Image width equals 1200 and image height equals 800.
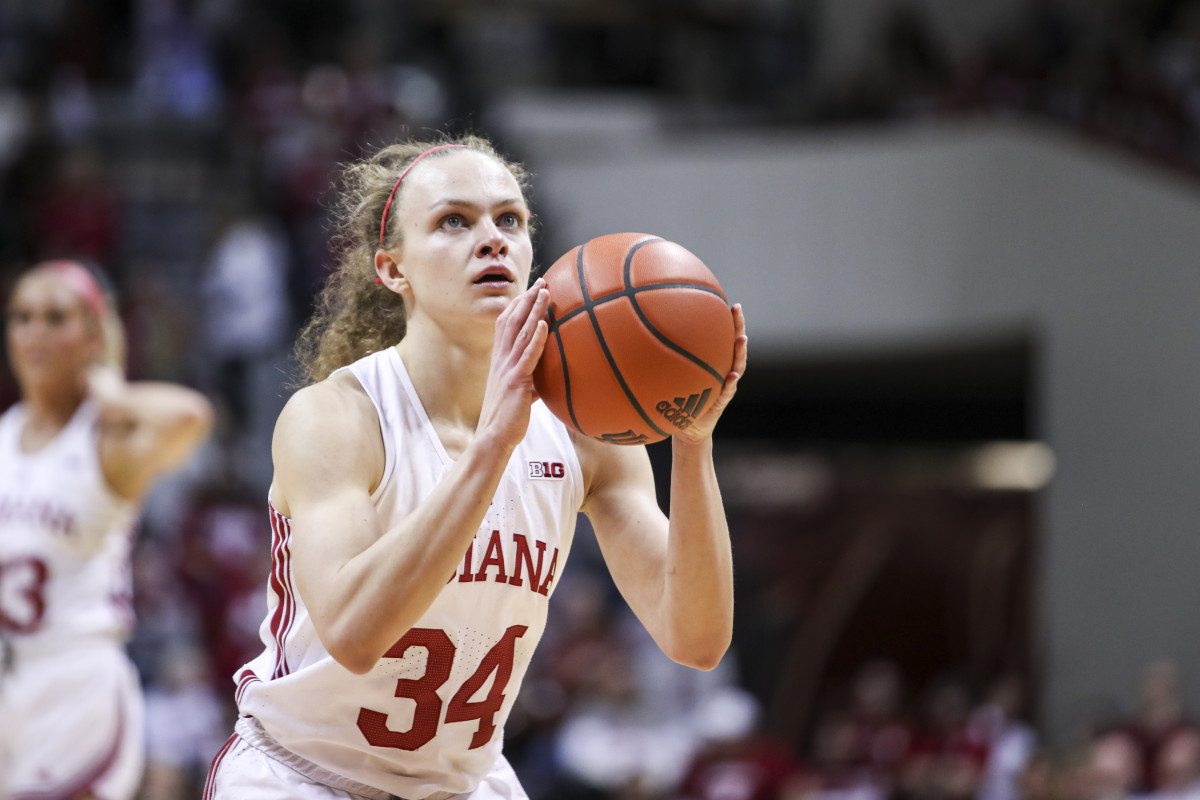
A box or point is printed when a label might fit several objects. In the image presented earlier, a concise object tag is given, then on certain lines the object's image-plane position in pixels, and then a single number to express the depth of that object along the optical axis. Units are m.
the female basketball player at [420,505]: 5.61
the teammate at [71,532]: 10.15
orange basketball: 5.55
